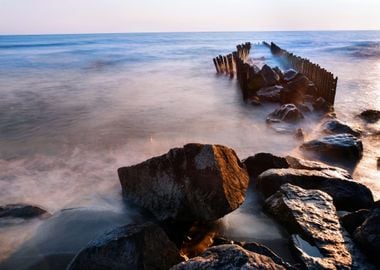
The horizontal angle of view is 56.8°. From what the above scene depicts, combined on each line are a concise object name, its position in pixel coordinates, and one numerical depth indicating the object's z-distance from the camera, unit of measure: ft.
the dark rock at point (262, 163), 18.48
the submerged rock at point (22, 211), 15.42
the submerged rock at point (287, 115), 31.24
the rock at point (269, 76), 44.14
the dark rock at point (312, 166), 17.60
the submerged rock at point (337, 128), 27.32
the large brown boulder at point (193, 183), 12.73
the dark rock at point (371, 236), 10.81
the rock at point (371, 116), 31.93
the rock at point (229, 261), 8.57
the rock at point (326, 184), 15.30
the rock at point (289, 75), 46.07
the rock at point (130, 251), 10.23
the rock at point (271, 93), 39.68
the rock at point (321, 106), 35.91
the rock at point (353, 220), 12.81
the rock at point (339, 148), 22.09
